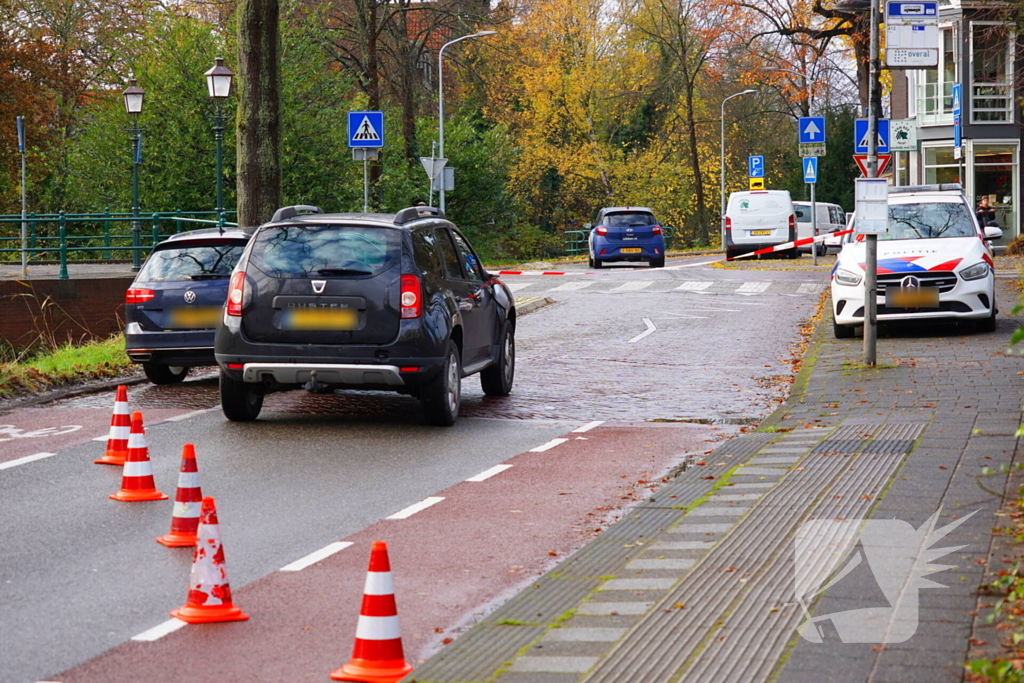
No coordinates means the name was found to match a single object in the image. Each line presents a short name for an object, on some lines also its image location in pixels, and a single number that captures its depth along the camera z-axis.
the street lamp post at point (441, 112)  44.14
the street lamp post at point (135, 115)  31.09
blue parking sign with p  46.34
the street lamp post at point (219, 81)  26.59
